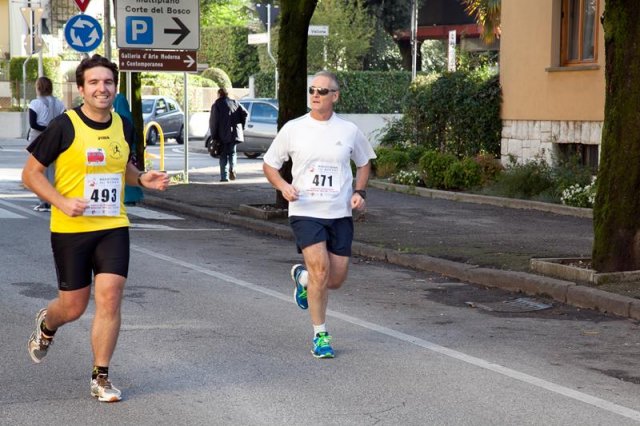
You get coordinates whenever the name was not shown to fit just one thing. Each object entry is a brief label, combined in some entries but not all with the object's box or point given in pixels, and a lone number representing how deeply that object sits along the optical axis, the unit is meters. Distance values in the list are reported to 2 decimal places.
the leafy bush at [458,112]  23.41
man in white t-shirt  8.32
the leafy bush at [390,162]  24.16
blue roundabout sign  23.12
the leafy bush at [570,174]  19.28
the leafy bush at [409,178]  22.58
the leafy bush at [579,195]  18.13
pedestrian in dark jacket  24.58
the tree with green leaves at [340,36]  50.69
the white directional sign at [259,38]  37.78
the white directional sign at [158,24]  22.25
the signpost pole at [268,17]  37.53
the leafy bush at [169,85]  50.94
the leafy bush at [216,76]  56.84
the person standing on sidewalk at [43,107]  17.48
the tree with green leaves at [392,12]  53.38
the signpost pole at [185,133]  24.16
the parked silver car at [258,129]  33.97
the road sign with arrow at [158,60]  22.17
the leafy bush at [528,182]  19.84
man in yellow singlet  6.91
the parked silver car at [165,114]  42.53
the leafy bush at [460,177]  21.41
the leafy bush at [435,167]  21.73
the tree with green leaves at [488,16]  25.67
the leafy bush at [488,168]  21.58
